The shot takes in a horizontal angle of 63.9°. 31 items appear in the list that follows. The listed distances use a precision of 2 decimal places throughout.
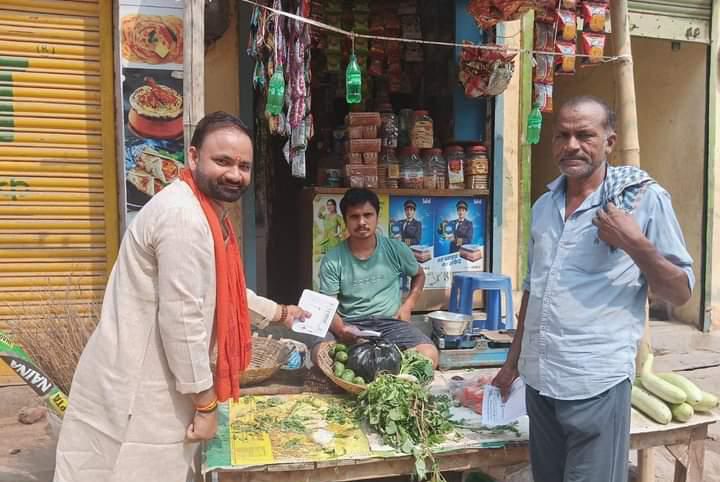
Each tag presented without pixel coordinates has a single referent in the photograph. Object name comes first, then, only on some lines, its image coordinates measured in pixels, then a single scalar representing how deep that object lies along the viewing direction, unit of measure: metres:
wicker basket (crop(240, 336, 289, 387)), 3.44
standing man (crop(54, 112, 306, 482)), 2.09
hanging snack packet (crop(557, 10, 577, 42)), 4.49
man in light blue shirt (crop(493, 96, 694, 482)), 2.14
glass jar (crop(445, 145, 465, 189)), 5.15
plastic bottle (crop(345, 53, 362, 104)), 3.57
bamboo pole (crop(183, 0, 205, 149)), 2.75
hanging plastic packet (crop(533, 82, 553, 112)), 4.65
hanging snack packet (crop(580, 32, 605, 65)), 4.46
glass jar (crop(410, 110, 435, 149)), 5.02
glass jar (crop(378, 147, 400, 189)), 4.97
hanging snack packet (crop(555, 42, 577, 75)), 4.52
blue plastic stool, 4.83
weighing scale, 3.94
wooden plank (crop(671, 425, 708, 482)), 3.02
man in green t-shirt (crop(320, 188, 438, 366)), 3.90
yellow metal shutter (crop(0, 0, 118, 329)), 4.20
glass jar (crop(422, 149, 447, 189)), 5.11
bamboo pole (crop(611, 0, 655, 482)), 3.39
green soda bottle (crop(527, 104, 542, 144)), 4.42
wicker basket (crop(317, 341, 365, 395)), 3.18
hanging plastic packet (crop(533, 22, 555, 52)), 4.62
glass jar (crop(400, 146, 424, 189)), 5.04
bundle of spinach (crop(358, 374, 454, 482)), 2.69
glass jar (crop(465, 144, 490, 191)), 5.18
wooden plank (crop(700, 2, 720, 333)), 6.42
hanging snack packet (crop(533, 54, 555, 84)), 4.63
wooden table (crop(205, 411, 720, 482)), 2.55
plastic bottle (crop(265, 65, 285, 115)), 3.51
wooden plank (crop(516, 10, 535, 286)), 5.49
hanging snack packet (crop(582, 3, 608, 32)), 4.48
